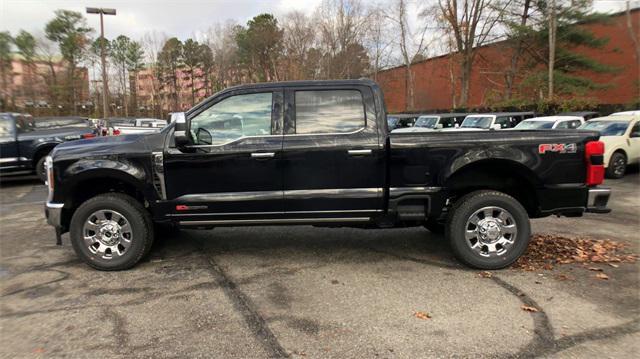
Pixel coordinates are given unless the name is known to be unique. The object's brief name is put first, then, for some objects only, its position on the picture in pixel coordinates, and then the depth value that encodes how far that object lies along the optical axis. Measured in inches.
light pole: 1000.5
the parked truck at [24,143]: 467.2
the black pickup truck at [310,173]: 192.4
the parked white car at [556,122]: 592.1
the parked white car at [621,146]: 486.9
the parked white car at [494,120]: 734.4
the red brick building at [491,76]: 1213.7
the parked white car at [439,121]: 854.5
